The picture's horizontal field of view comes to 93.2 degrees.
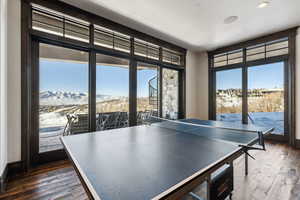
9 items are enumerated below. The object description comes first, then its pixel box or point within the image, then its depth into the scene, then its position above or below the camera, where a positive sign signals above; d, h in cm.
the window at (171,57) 446 +141
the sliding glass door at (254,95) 390 +14
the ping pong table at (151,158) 65 -41
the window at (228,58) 457 +140
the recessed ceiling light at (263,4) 253 +173
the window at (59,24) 244 +139
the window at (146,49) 373 +139
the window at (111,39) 308 +138
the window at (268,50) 378 +142
